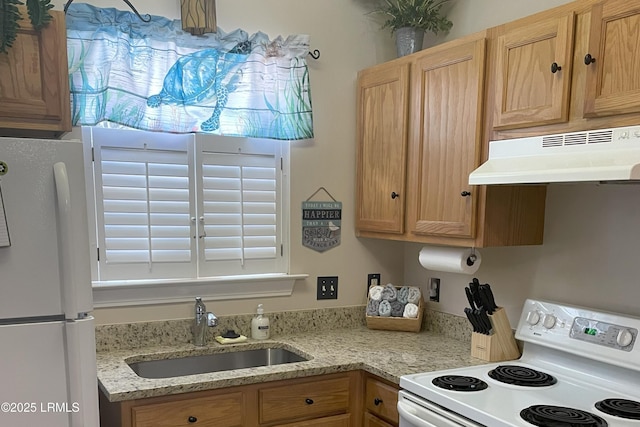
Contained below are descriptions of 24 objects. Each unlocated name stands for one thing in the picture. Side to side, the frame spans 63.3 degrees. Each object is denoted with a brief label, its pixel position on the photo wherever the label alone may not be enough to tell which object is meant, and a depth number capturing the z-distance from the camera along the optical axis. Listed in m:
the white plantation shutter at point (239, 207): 2.43
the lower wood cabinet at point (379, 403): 2.03
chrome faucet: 2.33
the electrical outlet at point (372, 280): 2.83
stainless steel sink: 2.21
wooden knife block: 2.12
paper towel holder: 2.22
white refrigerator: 1.41
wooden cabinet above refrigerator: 1.66
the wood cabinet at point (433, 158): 2.03
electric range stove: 1.58
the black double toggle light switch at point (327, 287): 2.71
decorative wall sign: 2.65
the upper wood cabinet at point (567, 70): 1.54
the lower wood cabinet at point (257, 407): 1.82
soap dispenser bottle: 2.46
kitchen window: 2.23
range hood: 1.46
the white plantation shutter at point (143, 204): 2.23
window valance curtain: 2.09
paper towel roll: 2.21
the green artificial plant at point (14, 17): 1.61
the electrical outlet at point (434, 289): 2.69
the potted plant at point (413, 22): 2.47
